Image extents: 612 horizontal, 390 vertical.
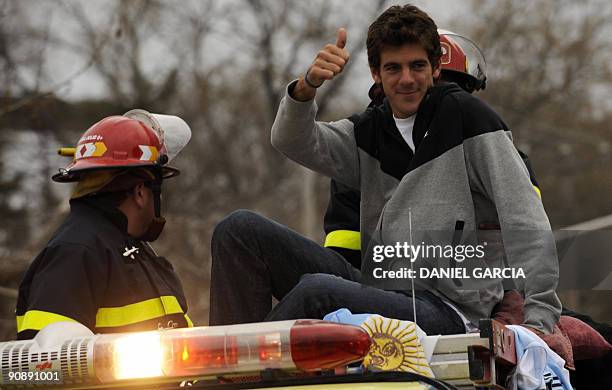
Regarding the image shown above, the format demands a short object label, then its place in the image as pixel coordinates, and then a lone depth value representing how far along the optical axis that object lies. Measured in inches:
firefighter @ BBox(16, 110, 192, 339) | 331.6
